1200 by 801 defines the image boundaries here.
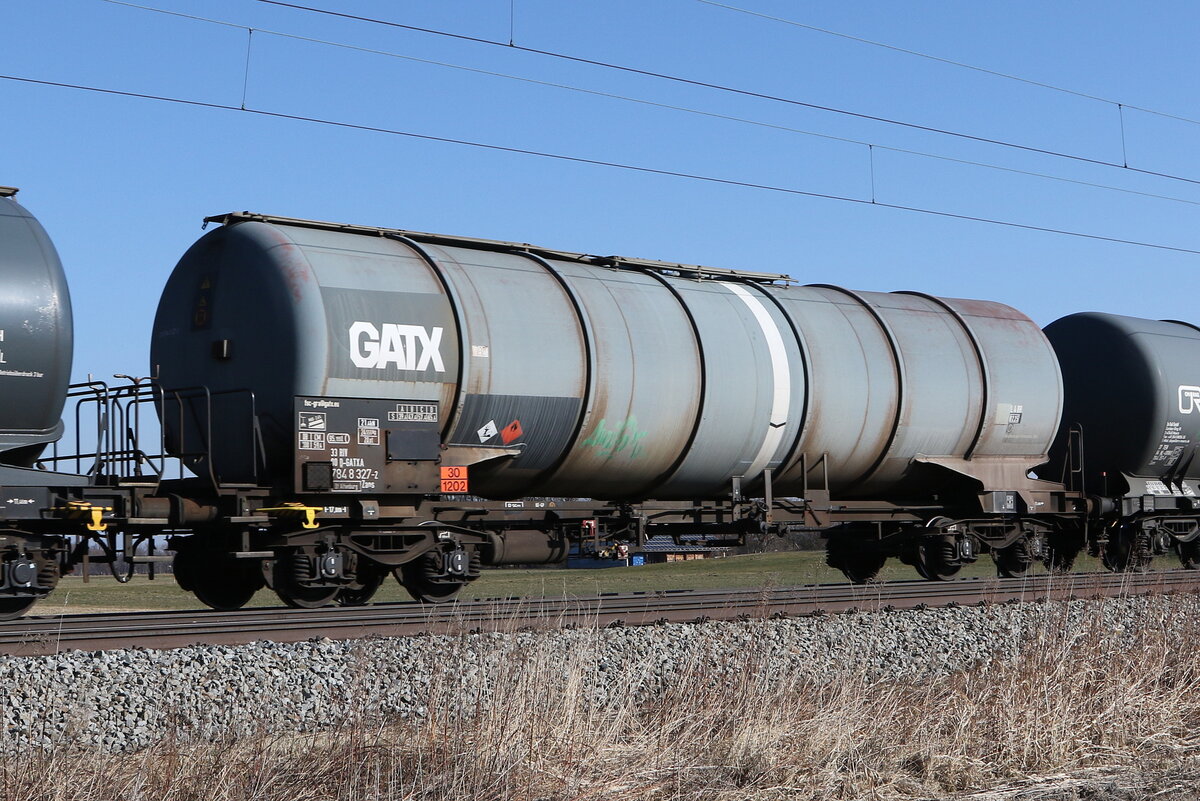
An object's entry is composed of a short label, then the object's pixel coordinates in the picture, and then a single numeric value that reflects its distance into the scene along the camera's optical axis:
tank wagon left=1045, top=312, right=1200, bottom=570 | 19.64
